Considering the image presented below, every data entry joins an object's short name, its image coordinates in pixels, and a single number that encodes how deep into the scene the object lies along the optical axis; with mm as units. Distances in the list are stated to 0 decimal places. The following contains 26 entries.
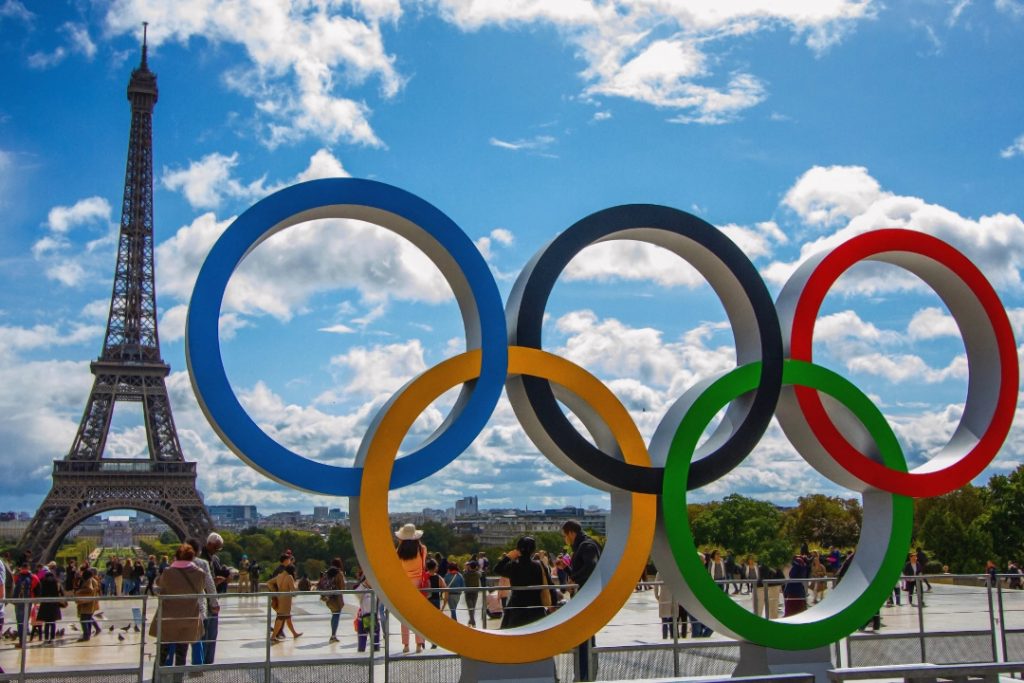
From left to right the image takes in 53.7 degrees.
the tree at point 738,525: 59156
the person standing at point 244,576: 23316
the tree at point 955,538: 48031
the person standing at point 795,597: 13314
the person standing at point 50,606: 16938
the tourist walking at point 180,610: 10578
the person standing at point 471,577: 19062
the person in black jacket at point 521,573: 10838
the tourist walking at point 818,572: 19859
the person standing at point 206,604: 11141
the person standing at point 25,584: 18012
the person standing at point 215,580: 11688
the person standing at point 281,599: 14008
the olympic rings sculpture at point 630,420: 8914
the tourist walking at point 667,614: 11398
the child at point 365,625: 13148
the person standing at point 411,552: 12070
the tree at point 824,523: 65750
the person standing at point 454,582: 14345
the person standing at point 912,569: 22203
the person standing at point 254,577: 21781
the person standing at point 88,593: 15677
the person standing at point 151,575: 27719
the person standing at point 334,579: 17000
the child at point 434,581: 14863
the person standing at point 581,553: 10844
